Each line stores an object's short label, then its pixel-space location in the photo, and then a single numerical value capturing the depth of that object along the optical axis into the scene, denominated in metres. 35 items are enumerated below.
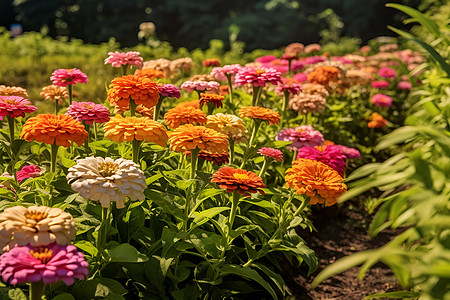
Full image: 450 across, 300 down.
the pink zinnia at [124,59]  2.49
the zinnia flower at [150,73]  2.86
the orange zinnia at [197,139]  1.83
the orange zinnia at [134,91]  1.98
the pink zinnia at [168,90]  2.24
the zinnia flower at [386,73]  5.32
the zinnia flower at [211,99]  2.42
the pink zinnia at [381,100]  4.59
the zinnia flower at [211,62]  3.46
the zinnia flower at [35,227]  1.23
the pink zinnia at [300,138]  2.56
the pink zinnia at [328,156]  2.27
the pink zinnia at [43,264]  1.15
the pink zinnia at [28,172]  1.99
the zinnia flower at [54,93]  2.61
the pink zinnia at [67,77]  2.32
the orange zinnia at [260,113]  2.30
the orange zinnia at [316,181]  1.87
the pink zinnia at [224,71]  2.83
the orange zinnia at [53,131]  1.69
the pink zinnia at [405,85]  5.30
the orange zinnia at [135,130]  1.75
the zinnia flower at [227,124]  2.21
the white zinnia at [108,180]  1.44
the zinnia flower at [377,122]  4.27
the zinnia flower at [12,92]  2.33
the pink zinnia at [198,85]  2.52
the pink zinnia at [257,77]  2.52
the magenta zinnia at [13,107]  1.85
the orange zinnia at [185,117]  2.08
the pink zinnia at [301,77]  3.85
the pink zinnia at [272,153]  2.17
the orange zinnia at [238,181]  1.69
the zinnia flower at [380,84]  4.84
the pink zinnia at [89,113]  1.95
